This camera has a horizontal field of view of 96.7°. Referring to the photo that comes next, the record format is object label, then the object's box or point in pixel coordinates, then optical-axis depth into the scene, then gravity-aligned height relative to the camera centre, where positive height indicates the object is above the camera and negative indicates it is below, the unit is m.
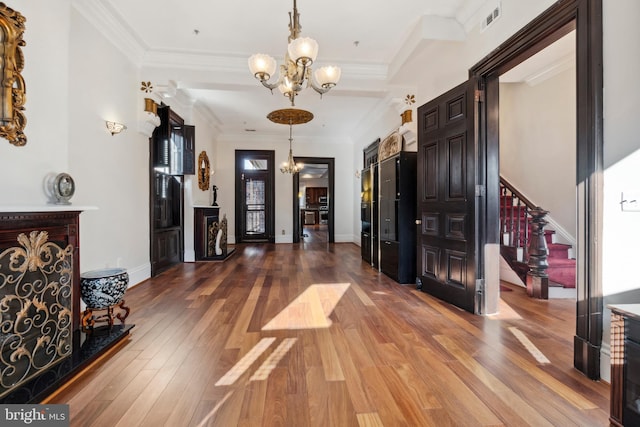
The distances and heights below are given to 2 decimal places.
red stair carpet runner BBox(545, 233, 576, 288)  3.53 -0.75
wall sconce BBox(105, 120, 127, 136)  3.32 +1.02
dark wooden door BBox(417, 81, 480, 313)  2.82 +0.15
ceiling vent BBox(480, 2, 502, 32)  2.56 +1.81
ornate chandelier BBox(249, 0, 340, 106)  2.14 +1.23
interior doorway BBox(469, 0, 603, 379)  1.68 +0.24
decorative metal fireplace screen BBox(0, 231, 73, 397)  1.49 -0.55
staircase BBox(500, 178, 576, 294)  3.50 -0.49
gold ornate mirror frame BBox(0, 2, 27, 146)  1.73 +0.84
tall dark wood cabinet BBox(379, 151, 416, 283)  4.00 -0.06
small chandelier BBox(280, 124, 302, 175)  7.18 +1.19
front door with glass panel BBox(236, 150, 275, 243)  8.48 +0.39
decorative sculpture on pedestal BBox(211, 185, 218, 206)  6.98 +0.46
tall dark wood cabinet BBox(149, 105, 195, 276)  4.48 +0.51
